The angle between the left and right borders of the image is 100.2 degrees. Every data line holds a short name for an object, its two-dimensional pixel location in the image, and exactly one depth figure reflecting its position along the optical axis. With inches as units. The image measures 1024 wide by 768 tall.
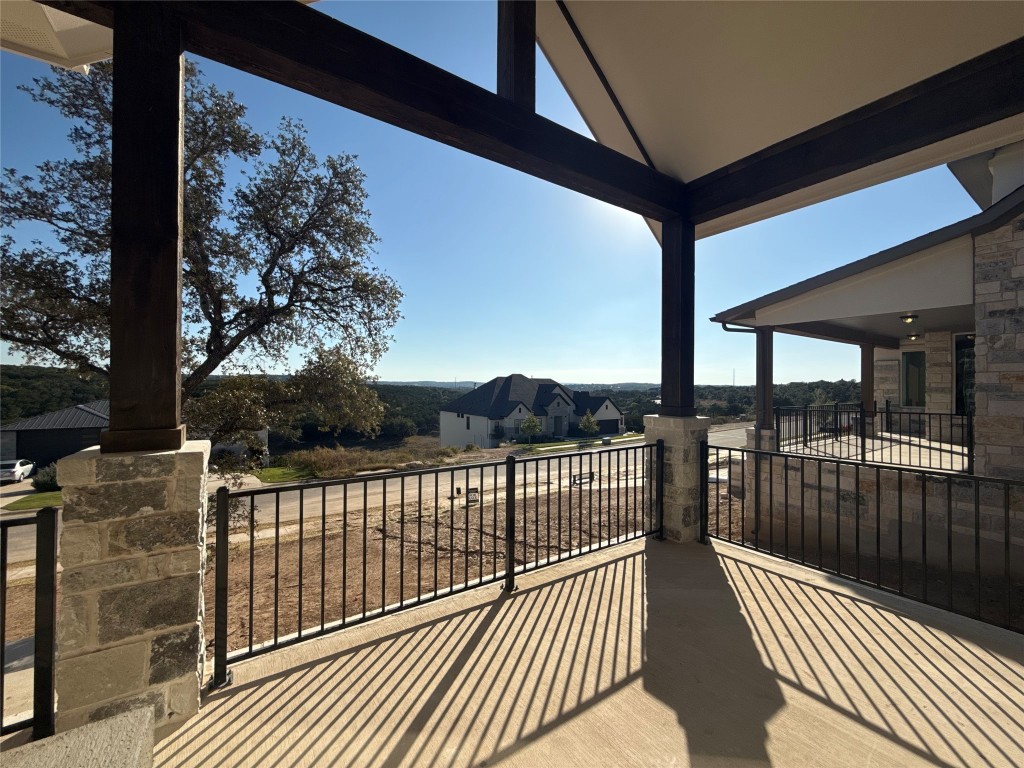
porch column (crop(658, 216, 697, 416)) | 146.8
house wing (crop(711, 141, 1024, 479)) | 181.6
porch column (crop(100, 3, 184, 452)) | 65.2
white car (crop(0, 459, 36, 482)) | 649.0
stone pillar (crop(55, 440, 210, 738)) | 60.7
